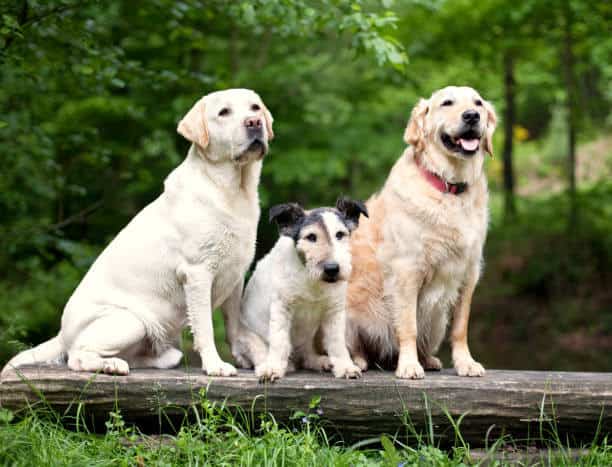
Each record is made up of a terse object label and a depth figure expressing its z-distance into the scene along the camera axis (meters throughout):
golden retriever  4.52
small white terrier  4.05
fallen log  4.18
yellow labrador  4.37
